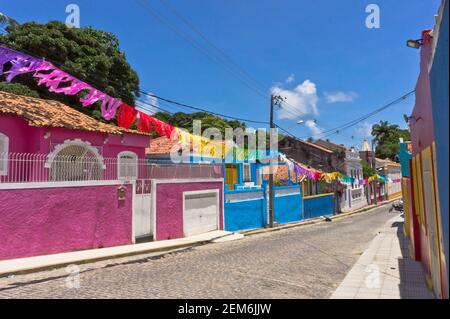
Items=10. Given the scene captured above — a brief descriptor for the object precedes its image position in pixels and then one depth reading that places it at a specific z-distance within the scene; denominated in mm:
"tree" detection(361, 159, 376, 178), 47378
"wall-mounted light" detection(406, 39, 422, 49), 7691
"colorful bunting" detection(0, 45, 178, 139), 8750
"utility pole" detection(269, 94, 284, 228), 19984
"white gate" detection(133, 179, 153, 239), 12938
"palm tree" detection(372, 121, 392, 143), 78188
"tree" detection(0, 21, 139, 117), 20531
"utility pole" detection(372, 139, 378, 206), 47797
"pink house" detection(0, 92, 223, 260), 9648
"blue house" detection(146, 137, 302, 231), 18234
